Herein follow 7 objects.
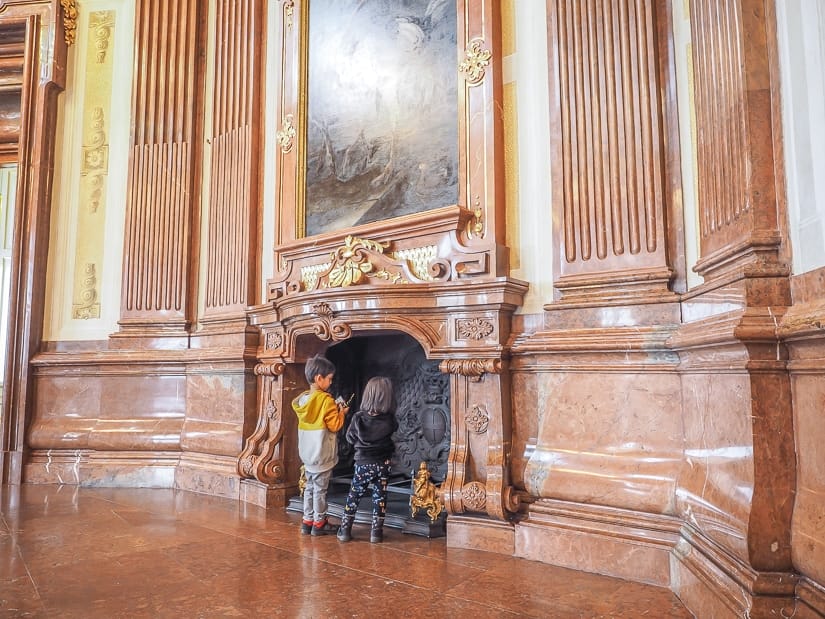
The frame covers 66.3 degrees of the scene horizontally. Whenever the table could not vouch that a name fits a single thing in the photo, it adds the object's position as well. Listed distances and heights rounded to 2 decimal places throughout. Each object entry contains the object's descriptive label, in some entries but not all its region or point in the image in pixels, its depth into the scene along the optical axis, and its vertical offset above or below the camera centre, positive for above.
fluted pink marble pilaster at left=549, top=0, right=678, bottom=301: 3.59 +1.32
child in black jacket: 3.89 -0.47
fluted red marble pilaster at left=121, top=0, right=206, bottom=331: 6.15 +2.08
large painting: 4.61 +2.06
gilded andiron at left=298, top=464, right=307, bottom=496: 4.90 -0.83
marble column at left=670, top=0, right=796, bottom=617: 2.40 +0.11
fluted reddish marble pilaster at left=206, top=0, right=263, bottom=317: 5.71 +1.99
